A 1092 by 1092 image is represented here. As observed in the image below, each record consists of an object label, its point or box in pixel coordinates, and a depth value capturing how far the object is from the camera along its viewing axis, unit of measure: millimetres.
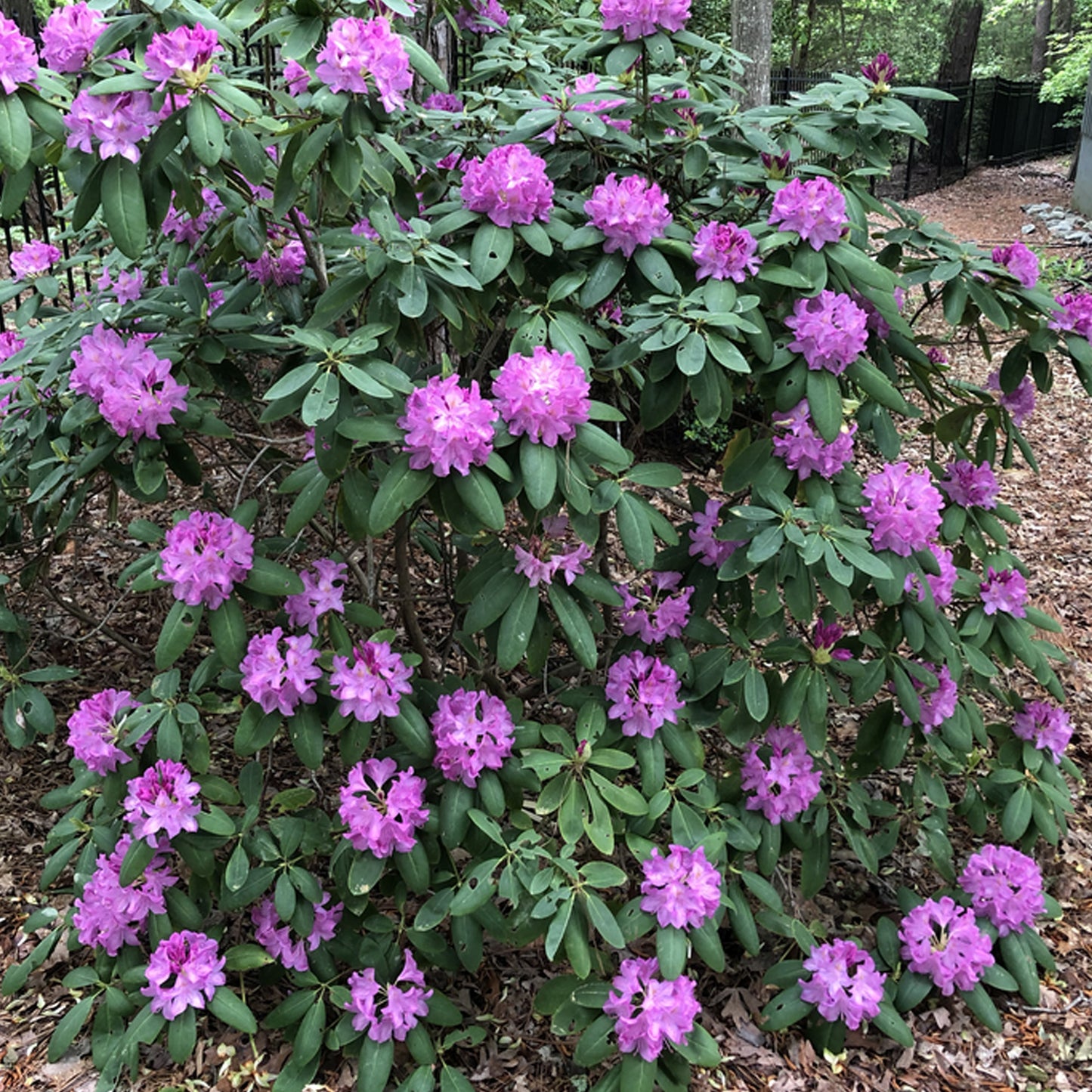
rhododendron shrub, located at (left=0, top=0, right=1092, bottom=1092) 1688
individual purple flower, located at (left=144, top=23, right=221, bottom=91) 1505
